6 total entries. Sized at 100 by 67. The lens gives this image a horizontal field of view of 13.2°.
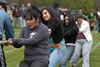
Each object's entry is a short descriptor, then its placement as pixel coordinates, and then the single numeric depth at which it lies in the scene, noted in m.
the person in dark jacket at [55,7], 16.87
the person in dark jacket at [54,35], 8.54
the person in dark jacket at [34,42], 6.77
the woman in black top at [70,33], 11.12
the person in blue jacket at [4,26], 8.49
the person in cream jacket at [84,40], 11.84
